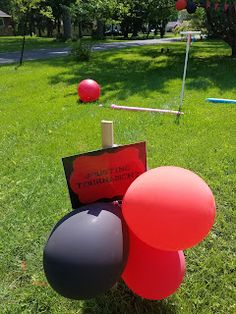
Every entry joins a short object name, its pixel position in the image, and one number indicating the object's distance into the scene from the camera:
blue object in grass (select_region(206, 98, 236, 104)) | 5.59
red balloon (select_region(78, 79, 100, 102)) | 5.80
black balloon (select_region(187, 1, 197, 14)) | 8.01
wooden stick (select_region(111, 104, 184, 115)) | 4.94
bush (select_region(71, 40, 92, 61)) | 10.88
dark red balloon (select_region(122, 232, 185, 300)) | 1.71
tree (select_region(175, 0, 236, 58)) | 8.90
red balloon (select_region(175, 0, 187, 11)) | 8.06
